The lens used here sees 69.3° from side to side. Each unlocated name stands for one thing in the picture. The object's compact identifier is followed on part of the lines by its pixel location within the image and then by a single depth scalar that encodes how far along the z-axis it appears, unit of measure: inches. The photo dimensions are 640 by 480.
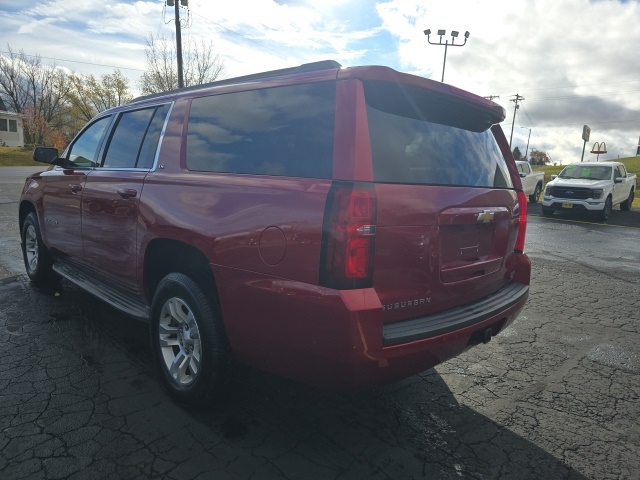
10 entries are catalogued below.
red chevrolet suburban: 84.0
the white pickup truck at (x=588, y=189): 574.6
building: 2292.1
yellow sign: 2540.8
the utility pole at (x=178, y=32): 918.4
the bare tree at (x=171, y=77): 1272.1
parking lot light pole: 1333.7
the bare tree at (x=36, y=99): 2450.8
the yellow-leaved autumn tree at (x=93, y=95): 2598.4
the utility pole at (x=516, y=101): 2860.5
